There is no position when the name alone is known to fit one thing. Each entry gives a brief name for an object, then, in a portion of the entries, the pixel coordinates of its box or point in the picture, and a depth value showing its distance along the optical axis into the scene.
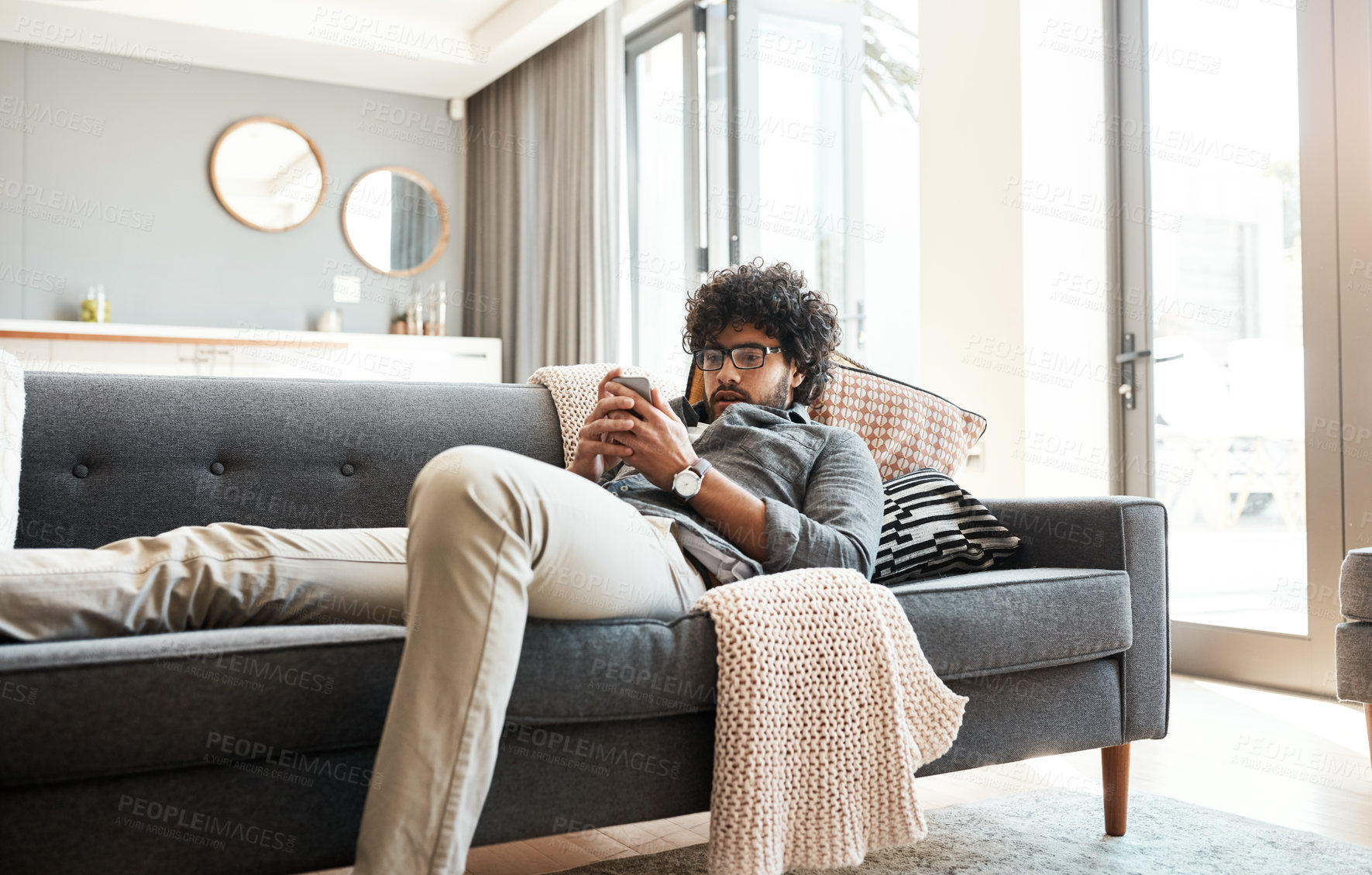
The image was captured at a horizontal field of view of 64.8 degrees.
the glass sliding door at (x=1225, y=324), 2.84
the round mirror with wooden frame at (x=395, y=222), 5.82
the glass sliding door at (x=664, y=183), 4.66
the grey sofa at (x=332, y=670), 1.04
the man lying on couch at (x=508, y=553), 1.04
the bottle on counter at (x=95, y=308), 5.03
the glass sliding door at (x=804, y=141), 4.38
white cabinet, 4.58
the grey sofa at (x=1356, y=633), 1.96
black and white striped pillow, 1.75
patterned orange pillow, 2.00
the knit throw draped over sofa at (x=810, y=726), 1.25
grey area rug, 1.58
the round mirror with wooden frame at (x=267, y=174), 5.50
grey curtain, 4.89
